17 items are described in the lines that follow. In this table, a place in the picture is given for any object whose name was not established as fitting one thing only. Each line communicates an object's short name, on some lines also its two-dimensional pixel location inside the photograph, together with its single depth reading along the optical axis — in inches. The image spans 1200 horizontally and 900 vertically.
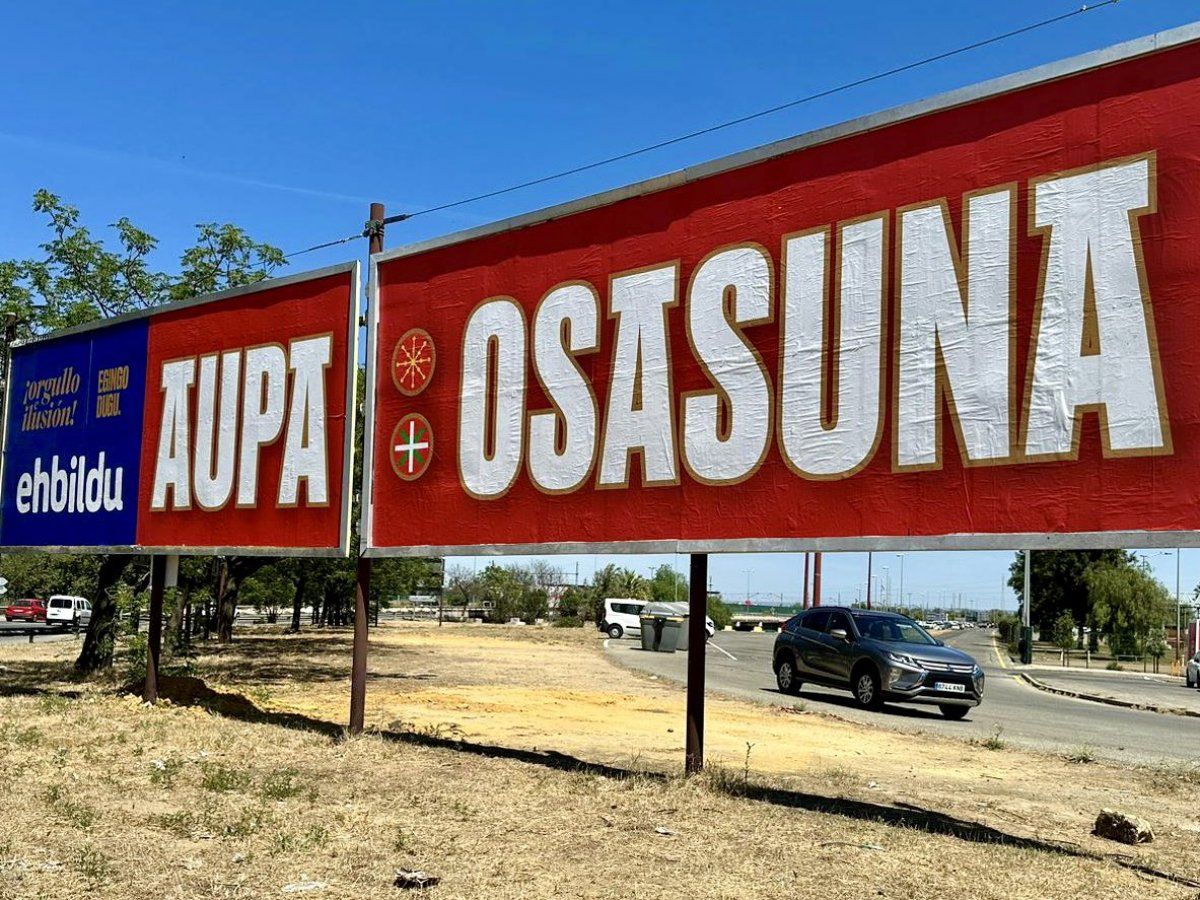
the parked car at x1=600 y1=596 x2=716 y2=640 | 2076.8
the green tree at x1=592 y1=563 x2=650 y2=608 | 3085.6
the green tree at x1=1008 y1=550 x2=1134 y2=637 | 2914.6
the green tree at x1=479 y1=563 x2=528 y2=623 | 2906.0
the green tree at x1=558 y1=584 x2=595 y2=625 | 2910.9
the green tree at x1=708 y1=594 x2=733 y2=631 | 3088.1
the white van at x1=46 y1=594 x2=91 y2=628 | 2075.5
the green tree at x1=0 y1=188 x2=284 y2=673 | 786.2
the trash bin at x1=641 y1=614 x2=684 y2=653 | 1531.7
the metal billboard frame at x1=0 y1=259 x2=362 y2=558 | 481.1
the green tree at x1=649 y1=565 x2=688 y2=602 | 3776.6
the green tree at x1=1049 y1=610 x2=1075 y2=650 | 2657.5
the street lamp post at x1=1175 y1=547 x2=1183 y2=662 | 2311.5
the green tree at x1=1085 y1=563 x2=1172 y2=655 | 2546.8
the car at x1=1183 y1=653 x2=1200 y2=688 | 1325.7
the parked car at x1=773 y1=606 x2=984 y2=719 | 729.6
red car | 2199.8
